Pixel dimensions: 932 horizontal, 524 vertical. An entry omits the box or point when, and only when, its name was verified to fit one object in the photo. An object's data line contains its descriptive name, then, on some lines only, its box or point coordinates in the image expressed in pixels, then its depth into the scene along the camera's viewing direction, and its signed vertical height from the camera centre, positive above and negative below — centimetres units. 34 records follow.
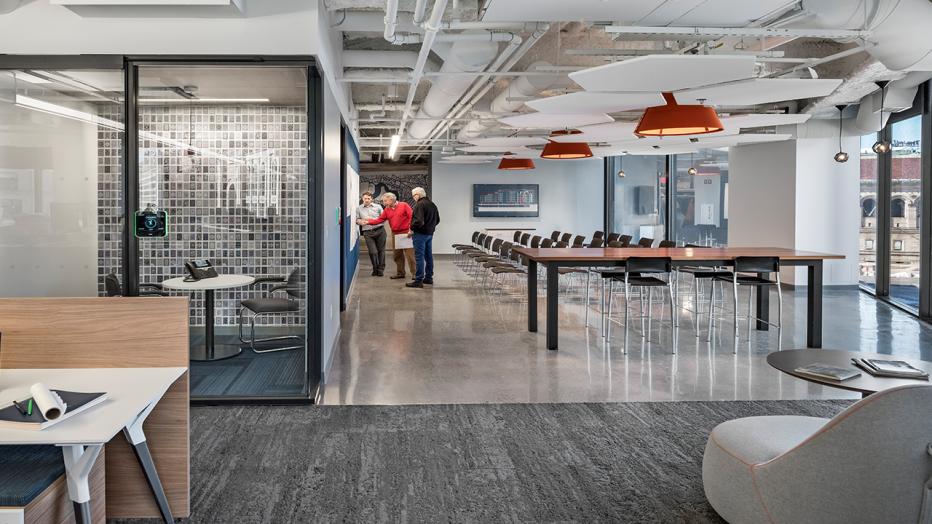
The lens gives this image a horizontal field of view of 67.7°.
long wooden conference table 688 -23
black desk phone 547 -26
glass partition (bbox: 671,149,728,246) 1549 +94
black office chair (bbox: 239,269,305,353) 539 -54
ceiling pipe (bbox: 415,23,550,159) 612 +199
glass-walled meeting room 496 +35
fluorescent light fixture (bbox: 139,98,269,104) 514 +103
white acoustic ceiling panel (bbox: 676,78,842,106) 629 +142
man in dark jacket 1240 +15
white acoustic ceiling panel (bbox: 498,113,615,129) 830 +146
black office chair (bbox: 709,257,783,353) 714 -29
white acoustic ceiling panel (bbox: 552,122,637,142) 958 +155
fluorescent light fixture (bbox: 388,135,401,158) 1375 +201
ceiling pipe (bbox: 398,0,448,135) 474 +163
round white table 540 -56
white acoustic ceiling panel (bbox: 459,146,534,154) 1394 +182
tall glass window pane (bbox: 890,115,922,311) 1023 +44
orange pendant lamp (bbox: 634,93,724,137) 716 +122
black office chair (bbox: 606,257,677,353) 702 -31
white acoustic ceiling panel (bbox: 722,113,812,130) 845 +148
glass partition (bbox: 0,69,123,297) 496 +42
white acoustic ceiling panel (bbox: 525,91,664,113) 689 +141
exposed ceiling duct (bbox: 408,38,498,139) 657 +180
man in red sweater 1331 +41
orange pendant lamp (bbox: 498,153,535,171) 1567 +168
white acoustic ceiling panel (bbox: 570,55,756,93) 515 +133
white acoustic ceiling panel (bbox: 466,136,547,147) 1222 +175
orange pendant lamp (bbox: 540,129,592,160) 1101 +139
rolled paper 214 -52
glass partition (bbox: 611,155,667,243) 1736 +108
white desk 205 -58
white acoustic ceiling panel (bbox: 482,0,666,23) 450 +153
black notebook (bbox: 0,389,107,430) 212 -56
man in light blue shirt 1459 +5
